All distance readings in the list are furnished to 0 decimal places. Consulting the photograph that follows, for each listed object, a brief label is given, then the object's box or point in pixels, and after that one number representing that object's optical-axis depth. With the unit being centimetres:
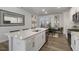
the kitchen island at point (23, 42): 125
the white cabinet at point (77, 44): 149
